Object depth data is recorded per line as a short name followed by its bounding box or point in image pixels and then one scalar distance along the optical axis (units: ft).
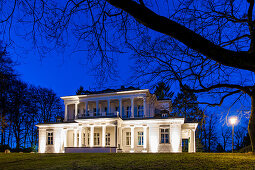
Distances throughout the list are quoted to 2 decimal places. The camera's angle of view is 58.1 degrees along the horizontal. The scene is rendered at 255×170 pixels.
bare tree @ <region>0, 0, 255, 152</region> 11.62
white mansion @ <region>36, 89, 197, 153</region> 98.94
